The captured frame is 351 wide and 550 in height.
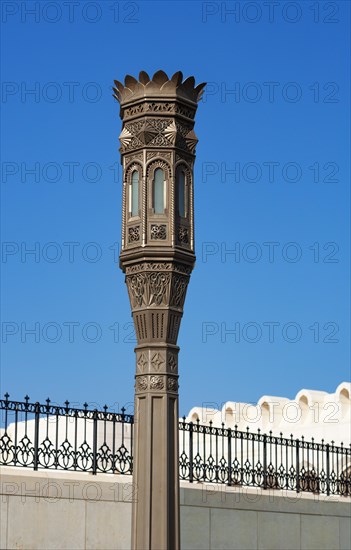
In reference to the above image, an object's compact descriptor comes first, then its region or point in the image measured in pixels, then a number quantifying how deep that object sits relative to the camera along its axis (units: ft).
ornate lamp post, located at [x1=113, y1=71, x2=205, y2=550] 21.30
